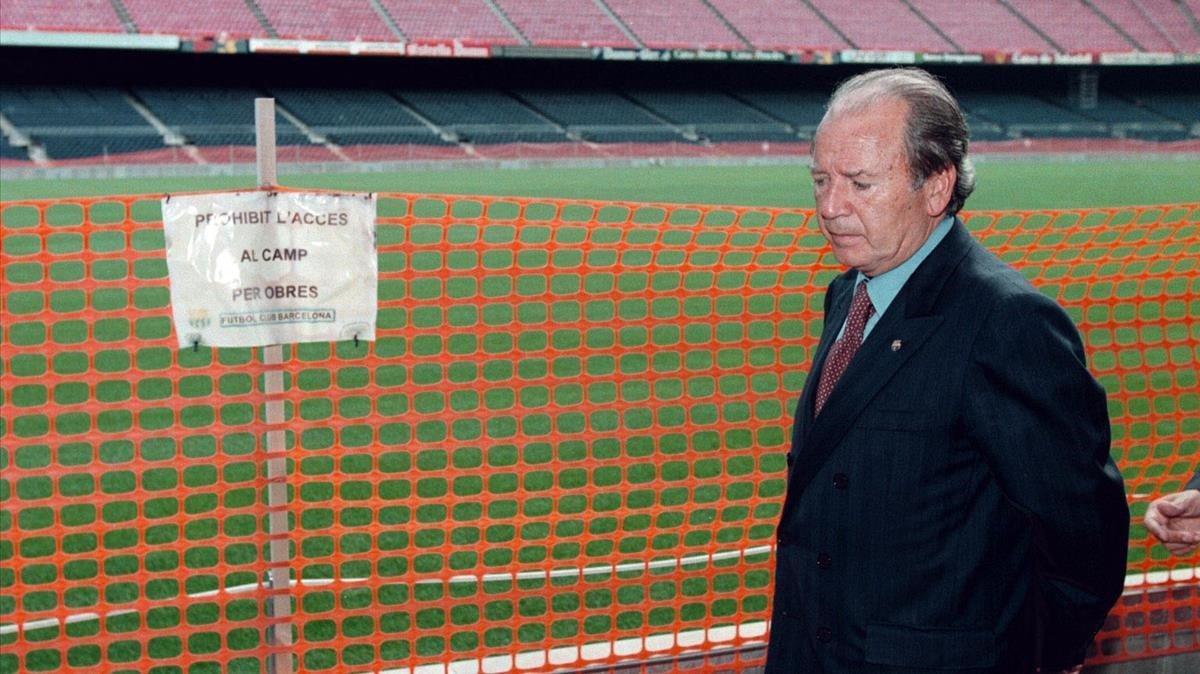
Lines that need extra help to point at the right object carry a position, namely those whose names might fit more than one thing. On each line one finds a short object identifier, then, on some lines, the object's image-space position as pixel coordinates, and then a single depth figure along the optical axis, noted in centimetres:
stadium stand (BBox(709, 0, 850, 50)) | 4769
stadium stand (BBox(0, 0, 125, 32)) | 3747
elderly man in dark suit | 216
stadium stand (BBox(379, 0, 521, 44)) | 4334
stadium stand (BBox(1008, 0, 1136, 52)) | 5275
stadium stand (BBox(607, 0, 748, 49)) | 4622
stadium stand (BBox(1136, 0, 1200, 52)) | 5508
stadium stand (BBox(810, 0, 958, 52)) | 4947
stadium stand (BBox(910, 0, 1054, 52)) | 5097
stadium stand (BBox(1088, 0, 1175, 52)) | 5441
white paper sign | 374
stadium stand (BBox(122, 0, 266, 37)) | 3969
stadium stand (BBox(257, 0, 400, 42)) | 4153
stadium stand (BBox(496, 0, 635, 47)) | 4503
